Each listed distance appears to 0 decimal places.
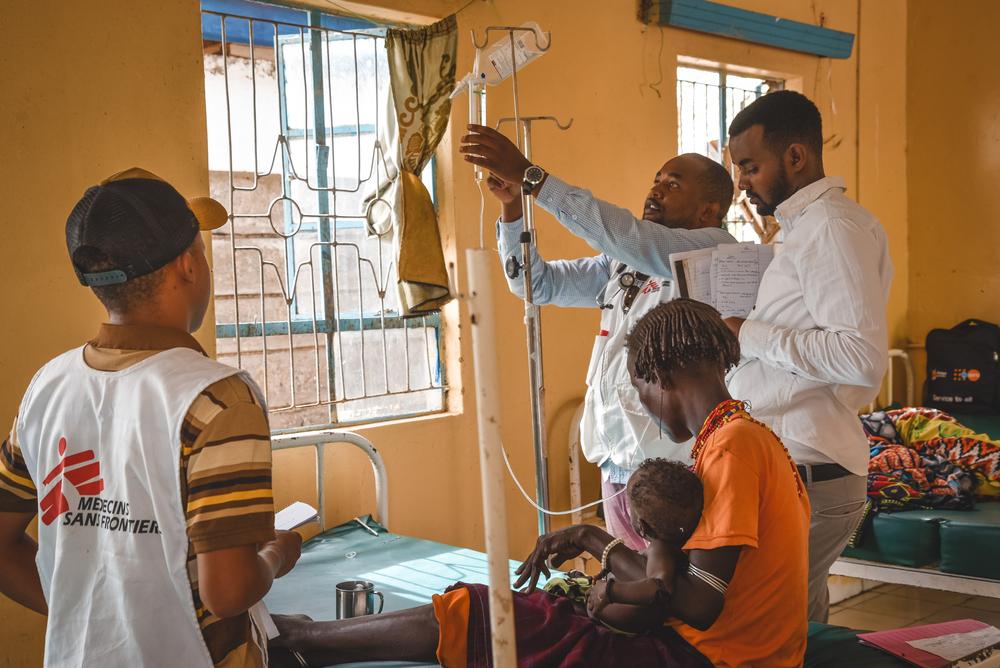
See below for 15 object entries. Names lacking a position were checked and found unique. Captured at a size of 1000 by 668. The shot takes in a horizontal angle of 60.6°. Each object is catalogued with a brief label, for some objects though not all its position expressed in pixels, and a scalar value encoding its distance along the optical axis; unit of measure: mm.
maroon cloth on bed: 1523
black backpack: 5145
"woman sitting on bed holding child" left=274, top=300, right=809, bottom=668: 1419
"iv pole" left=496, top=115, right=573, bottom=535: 2584
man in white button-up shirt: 1805
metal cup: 2094
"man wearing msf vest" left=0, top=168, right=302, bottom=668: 1091
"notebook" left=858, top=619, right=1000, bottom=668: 1809
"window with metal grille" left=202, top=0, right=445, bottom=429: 3264
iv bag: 2598
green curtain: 3266
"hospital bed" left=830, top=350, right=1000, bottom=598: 3455
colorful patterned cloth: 3850
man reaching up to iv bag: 2301
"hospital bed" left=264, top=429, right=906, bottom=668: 2430
